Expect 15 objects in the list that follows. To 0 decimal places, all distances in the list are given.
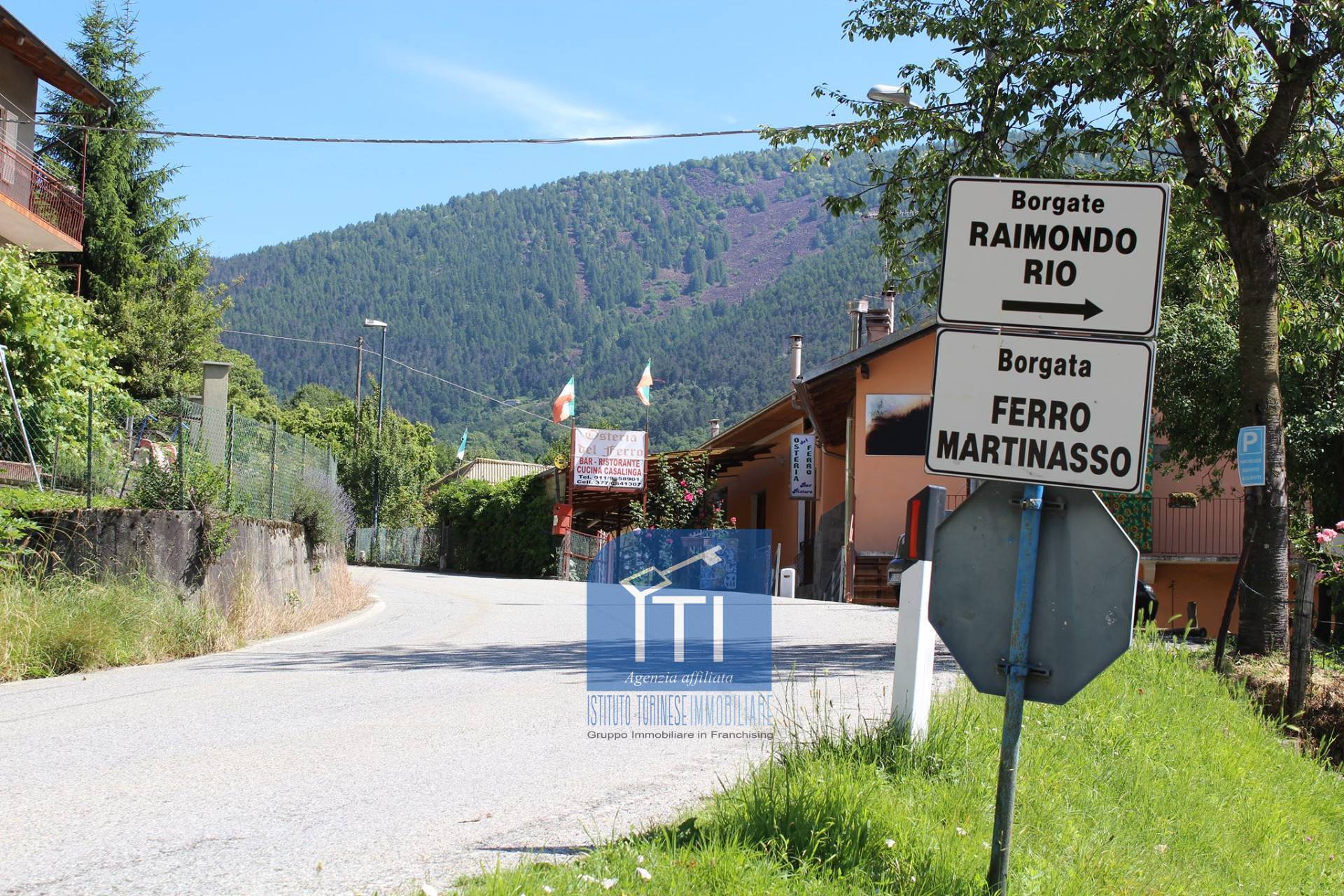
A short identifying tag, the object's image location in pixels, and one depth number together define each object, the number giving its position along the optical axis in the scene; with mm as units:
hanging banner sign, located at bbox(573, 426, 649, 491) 37156
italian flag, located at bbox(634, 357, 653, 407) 40875
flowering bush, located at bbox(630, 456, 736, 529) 35875
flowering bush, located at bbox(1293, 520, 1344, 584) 11359
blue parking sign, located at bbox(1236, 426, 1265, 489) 11211
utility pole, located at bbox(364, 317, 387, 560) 60469
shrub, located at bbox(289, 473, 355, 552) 18719
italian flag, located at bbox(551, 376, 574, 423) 43688
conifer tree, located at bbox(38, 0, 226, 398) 36406
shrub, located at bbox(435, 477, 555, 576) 42094
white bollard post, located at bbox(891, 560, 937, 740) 6000
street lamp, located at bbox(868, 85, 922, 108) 13828
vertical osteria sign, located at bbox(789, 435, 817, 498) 35000
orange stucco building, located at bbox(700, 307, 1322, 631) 29078
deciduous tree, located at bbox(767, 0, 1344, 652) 11742
